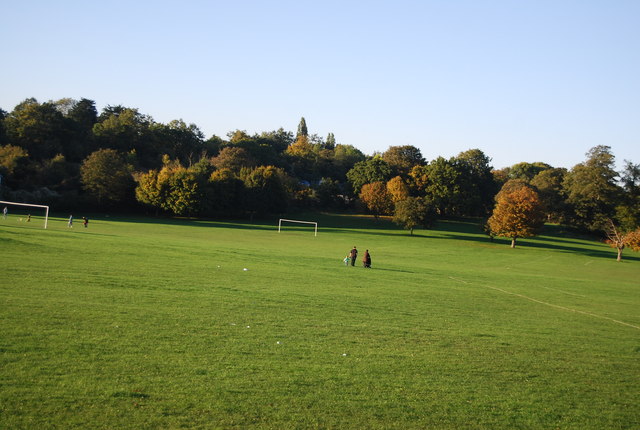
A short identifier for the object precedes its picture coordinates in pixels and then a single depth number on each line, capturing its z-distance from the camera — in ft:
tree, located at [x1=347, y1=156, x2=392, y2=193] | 367.86
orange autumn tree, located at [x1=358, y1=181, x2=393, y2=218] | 335.47
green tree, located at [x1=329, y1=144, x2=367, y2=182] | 472.03
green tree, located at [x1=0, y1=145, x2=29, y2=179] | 275.80
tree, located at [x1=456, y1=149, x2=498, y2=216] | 354.33
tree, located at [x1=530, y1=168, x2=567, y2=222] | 342.64
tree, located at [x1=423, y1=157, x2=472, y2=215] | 347.15
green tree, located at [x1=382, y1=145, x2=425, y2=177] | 422.41
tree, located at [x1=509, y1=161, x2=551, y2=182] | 529.04
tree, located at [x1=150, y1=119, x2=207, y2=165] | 406.41
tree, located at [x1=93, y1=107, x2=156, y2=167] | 371.56
